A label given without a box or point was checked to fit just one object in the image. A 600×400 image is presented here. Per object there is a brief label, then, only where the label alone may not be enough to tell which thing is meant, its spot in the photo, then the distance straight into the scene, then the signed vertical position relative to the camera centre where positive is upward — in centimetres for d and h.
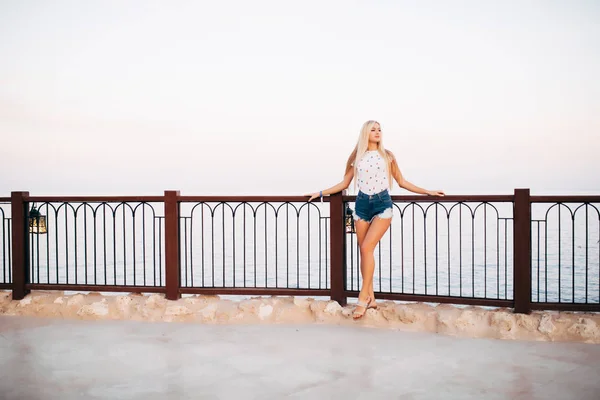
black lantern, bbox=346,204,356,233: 562 -39
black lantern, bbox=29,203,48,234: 628 -37
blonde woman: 527 -11
